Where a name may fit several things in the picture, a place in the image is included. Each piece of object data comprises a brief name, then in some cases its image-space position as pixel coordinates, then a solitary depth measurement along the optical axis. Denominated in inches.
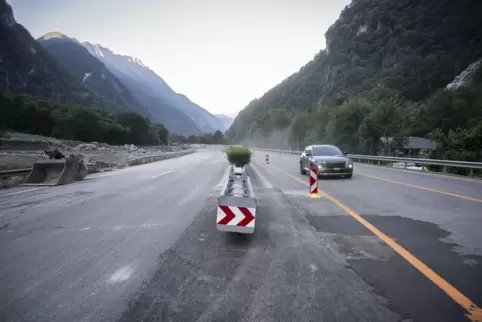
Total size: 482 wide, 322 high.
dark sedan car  569.3
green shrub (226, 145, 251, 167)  1014.4
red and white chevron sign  197.3
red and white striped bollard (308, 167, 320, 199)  350.3
